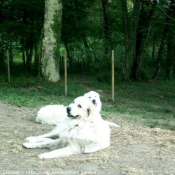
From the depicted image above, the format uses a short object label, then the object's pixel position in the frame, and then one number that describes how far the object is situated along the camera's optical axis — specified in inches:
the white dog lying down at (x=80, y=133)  198.1
